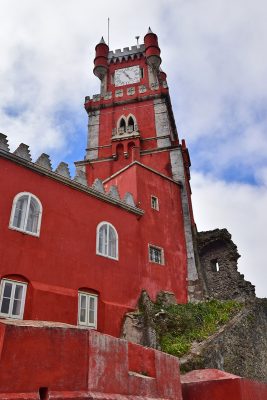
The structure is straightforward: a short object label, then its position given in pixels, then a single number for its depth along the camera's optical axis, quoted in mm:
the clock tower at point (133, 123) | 23031
